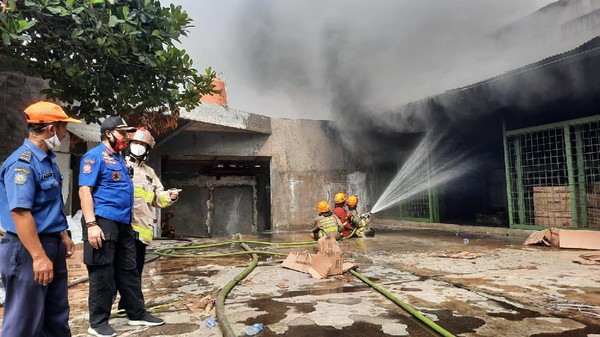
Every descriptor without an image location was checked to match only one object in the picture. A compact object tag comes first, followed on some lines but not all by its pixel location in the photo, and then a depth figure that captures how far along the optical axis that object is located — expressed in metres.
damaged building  7.28
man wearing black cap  2.61
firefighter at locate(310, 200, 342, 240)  7.20
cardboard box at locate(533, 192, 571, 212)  7.48
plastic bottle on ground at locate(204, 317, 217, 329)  2.74
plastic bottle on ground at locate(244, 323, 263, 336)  2.57
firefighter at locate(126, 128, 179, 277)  3.16
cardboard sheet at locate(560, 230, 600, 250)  5.80
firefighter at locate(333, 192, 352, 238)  8.05
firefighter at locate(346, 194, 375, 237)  8.23
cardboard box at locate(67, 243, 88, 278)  4.64
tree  3.93
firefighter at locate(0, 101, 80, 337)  1.95
